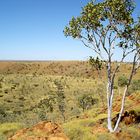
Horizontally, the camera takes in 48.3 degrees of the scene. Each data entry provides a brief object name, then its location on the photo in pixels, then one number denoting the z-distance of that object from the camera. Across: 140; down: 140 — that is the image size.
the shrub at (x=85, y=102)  30.52
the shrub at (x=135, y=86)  31.02
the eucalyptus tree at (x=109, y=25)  11.07
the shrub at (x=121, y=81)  39.94
